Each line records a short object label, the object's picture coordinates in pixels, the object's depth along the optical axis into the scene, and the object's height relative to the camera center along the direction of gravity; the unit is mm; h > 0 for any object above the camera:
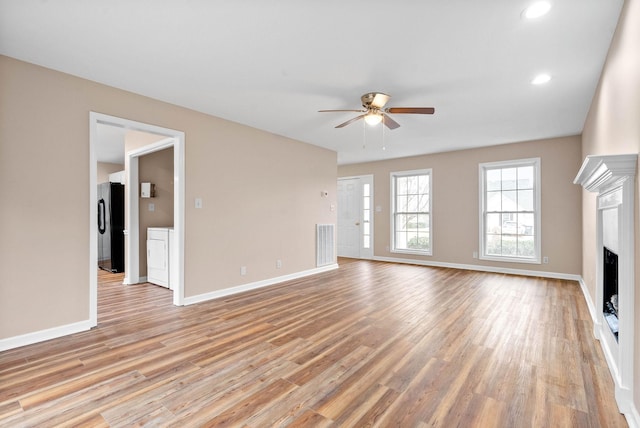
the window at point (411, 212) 6883 +26
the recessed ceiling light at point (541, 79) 2953 +1329
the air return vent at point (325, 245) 5867 -623
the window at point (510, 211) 5562 +37
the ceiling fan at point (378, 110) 3166 +1147
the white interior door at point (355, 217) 7727 -98
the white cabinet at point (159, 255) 4586 -644
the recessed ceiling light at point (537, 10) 1954 +1337
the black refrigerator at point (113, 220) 5777 -120
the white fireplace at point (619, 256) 1715 -277
